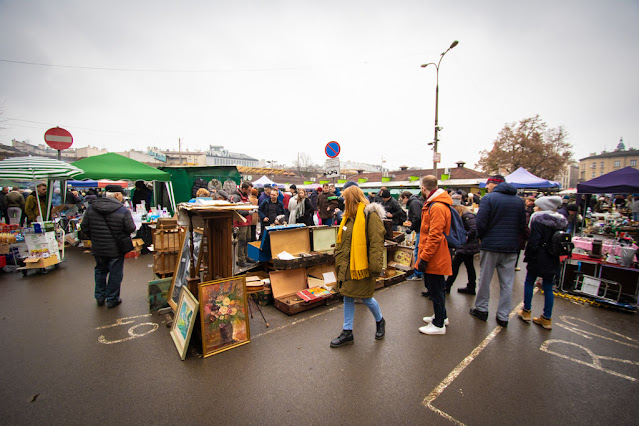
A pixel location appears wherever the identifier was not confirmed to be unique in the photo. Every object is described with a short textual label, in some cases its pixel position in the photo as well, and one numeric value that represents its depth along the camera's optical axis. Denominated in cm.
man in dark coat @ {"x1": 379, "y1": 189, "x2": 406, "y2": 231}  685
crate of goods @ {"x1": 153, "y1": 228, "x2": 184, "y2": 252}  477
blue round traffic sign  663
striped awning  620
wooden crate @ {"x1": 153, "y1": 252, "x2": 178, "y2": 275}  476
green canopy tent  818
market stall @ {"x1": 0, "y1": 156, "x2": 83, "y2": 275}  602
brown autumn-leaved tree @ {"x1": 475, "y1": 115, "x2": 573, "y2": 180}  2562
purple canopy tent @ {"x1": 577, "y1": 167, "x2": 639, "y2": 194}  653
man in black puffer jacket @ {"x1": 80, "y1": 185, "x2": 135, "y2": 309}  416
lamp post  1367
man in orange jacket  336
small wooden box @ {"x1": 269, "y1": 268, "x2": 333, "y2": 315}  417
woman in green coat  307
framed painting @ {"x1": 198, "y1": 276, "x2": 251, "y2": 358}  307
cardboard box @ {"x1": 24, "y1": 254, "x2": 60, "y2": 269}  589
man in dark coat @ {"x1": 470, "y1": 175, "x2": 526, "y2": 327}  366
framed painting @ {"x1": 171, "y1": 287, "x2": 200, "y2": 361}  299
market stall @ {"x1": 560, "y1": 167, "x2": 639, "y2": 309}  462
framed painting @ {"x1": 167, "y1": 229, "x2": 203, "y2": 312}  375
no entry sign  754
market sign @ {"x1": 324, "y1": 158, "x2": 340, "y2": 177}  649
